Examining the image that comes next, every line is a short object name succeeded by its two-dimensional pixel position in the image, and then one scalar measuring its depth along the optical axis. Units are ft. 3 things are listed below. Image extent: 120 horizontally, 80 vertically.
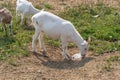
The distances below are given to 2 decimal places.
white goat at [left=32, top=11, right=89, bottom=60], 36.96
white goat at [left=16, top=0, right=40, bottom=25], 46.47
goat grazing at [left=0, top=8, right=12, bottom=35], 42.42
